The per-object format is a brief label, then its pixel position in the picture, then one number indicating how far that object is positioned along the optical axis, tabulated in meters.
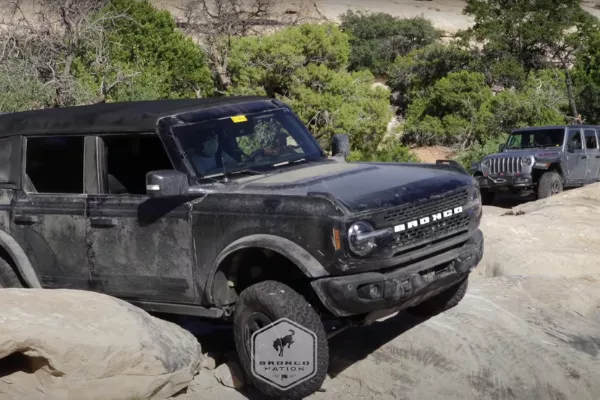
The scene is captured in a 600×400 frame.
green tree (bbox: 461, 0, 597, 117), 36.41
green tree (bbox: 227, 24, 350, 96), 27.95
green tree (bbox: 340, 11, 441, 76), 42.91
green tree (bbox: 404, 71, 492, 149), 32.50
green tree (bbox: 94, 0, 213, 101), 28.22
